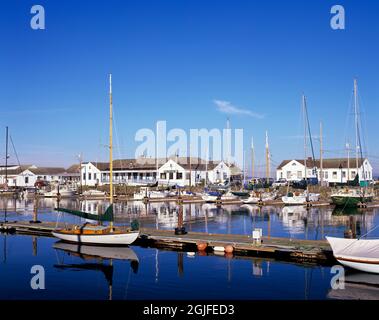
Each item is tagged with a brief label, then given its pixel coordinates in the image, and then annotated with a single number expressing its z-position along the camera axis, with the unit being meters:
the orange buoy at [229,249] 32.25
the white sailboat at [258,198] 82.64
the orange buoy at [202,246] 33.44
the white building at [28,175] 144.00
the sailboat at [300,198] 77.75
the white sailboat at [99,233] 35.53
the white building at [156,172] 115.19
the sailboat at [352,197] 72.12
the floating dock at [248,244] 30.16
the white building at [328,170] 111.50
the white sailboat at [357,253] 25.79
